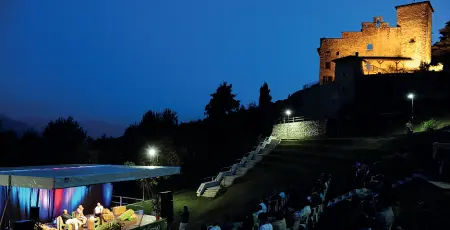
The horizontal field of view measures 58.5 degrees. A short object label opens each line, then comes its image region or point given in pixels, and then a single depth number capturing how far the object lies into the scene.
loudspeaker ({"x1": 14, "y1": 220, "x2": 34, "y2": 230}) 10.20
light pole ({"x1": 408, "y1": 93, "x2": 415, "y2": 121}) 32.22
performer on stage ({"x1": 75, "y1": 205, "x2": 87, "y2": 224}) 12.60
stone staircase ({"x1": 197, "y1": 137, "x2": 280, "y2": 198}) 21.61
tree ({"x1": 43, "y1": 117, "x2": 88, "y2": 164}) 34.34
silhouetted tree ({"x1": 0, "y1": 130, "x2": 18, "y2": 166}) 31.48
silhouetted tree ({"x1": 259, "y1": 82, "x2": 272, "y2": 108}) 52.64
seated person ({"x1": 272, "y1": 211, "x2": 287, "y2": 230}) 9.47
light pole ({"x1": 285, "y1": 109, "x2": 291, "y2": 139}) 35.62
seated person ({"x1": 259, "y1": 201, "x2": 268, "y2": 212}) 12.32
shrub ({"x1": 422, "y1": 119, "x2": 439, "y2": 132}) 25.78
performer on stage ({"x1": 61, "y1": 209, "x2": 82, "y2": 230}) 12.00
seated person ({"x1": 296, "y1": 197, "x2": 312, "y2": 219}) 10.88
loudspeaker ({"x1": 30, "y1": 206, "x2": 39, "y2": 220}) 11.24
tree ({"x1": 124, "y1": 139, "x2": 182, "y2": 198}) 30.41
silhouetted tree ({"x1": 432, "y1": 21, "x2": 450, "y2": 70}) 42.47
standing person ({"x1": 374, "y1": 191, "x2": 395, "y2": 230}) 8.54
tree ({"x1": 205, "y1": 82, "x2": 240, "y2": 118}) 55.00
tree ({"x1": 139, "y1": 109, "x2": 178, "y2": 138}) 39.74
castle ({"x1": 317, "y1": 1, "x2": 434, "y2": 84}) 46.03
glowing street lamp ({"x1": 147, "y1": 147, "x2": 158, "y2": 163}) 30.12
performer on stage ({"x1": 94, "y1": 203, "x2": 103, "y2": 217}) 13.25
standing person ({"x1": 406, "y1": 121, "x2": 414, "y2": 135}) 25.27
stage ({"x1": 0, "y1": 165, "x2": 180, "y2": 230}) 11.25
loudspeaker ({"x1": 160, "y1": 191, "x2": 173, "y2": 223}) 13.41
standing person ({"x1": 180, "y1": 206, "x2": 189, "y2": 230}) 13.05
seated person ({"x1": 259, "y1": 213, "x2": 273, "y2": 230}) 8.70
